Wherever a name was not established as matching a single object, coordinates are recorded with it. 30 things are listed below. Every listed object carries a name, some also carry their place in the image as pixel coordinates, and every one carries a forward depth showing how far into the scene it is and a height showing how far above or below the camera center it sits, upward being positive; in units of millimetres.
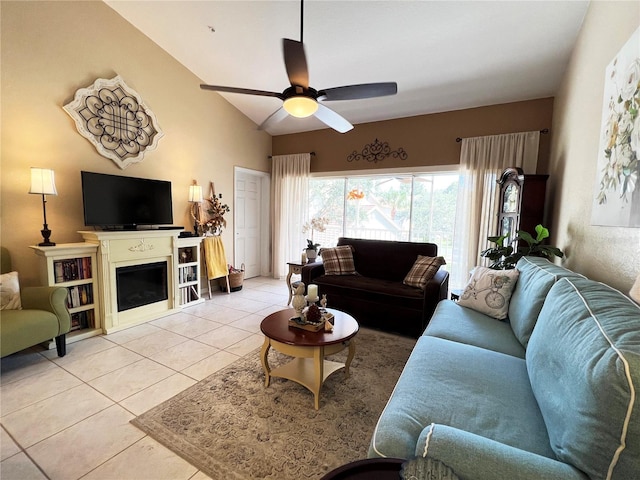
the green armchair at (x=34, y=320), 2170 -889
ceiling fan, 2088 +981
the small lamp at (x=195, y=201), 4180 +164
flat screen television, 3072 +109
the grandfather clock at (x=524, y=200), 3074 +198
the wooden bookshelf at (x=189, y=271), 3943 -834
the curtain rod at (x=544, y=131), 3649 +1110
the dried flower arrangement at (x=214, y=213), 4550 -11
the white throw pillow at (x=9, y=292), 2391 -700
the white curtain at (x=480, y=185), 3756 +460
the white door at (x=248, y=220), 5328 -139
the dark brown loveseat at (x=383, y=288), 3069 -828
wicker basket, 4797 -1147
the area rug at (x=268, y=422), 1535 -1313
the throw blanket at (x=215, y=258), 4453 -710
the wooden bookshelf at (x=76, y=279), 2709 -686
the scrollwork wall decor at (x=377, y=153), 4598 +1032
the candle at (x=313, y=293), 2324 -635
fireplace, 3066 -757
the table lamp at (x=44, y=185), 2611 +220
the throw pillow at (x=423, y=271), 3293 -635
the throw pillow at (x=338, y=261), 3834 -622
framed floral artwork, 1426 +415
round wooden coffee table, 1968 -934
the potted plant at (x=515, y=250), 2676 -336
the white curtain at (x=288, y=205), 5469 +169
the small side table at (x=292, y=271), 4059 -820
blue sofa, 804 -718
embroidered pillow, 2311 -618
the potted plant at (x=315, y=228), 4172 -231
